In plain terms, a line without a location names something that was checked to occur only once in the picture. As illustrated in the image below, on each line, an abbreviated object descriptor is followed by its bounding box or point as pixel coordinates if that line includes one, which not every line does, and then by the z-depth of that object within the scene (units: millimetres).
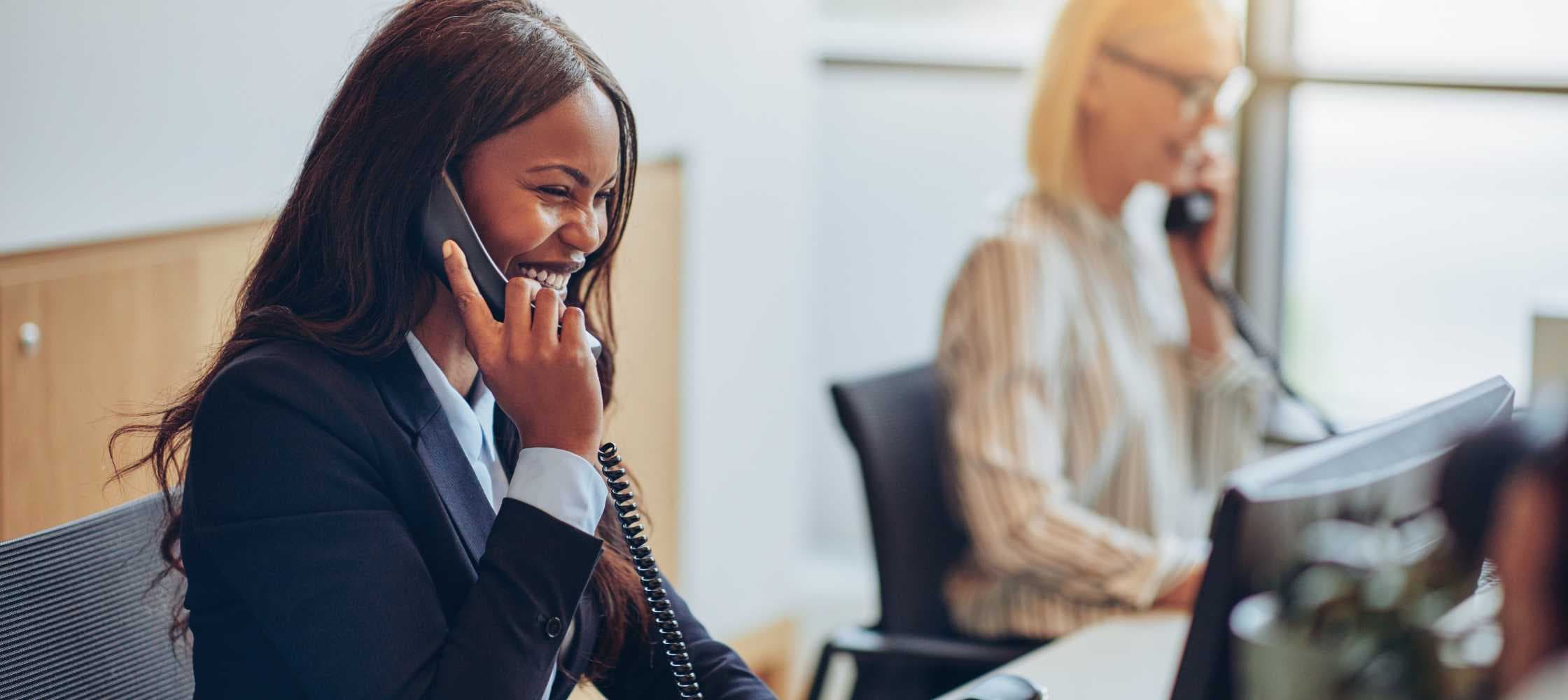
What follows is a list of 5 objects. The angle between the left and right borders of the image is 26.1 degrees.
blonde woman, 3010
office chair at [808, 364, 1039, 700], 2945
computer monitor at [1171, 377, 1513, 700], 2199
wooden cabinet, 2787
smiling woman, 2224
